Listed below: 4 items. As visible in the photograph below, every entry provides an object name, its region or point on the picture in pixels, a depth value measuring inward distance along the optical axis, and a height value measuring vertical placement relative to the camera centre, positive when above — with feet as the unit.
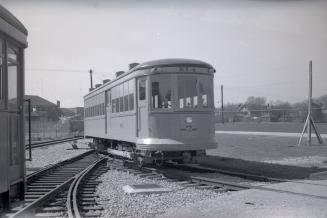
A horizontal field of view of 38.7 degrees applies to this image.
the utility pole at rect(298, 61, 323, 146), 66.49 +0.26
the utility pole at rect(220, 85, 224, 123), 178.79 +8.52
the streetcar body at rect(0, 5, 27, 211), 21.03 +0.88
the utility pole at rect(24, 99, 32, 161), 26.24 +0.89
